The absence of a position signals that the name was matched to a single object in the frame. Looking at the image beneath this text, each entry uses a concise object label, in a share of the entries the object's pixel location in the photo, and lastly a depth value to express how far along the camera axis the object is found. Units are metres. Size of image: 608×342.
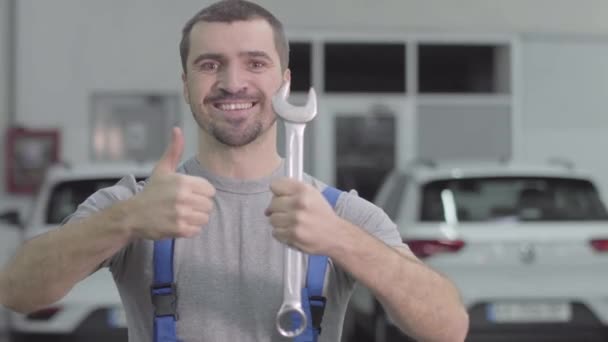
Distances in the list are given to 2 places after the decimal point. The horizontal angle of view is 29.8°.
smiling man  2.10
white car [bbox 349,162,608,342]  6.20
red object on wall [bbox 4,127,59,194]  11.66
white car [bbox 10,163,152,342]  6.09
